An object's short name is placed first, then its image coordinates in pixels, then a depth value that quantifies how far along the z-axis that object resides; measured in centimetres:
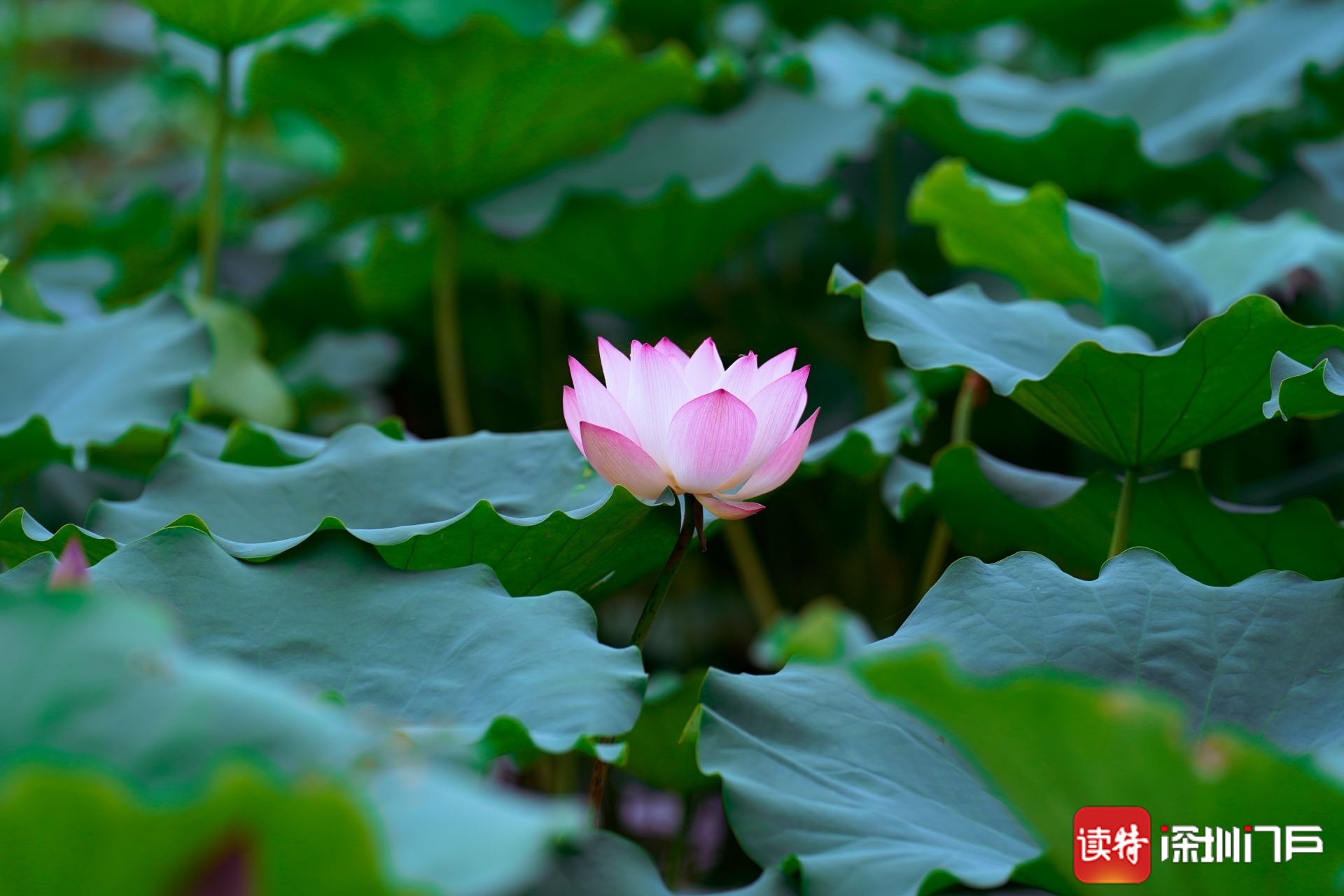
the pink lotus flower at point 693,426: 375
